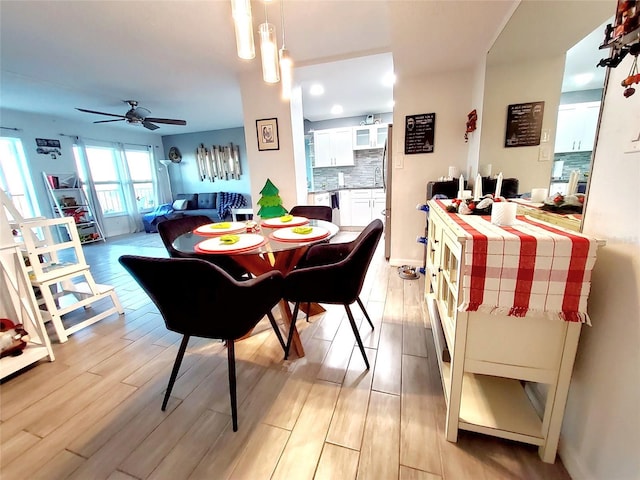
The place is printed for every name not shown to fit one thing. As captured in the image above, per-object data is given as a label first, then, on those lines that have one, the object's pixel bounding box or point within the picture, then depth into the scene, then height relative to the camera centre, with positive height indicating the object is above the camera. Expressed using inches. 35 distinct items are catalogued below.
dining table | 56.8 -13.8
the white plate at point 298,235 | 62.7 -13.2
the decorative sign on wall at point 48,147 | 184.4 +34.0
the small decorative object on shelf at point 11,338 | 60.7 -33.4
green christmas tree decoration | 112.5 -8.7
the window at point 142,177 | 251.8 +12.5
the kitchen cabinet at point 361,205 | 196.9 -20.4
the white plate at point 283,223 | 78.1 -12.3
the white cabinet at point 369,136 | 198.7 +31.8
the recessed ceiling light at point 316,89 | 141.6 +50.8
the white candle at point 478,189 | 62.0 -4.0
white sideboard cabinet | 34.4 -26.3
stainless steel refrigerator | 117.3 -2.8
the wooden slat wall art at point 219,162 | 260.7 +23.7
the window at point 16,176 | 171.5 +13.5
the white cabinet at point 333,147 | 206.1 +26.0
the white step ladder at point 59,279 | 69.9 -23.5
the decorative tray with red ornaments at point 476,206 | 49.8 -6.5
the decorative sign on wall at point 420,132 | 107.9 +17.8
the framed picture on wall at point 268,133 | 120.5 +22.9
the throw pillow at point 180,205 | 259.9 -17.0
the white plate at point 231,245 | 54.9 -13.1
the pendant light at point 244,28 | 44.9 +27.8
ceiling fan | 148.7 +41.5
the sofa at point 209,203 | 251.5 -16.5
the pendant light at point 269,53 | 51.4 +26.3
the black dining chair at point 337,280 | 52.6 -20.6
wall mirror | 35.6 +16.5
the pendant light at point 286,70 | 58.3 +25.7
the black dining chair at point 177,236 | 67.2 -14.8
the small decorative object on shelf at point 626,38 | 26.2 +13.4
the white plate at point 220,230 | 72.0 -12.3
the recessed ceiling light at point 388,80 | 131.7 +50.7
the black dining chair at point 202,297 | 38.9 -18.2
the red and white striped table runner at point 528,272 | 30.7 -12.5
